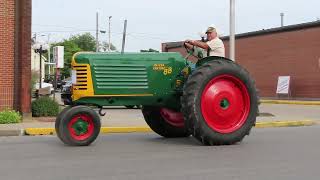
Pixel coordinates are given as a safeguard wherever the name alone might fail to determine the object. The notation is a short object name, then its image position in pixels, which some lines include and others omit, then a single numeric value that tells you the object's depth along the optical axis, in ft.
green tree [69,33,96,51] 408.59
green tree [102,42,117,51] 401.98
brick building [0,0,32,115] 57.36
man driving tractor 37.86
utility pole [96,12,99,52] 259.19
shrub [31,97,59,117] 60.54
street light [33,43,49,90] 89.04
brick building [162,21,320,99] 124.16
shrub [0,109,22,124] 53.52
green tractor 35.42
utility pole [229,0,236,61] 69.89
